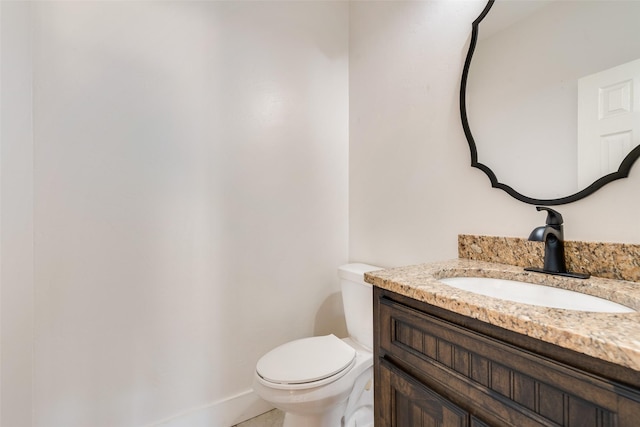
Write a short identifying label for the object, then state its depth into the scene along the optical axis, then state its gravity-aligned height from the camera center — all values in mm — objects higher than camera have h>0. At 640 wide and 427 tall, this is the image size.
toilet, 1089 -658
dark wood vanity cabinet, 458 -337
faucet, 883 -100
